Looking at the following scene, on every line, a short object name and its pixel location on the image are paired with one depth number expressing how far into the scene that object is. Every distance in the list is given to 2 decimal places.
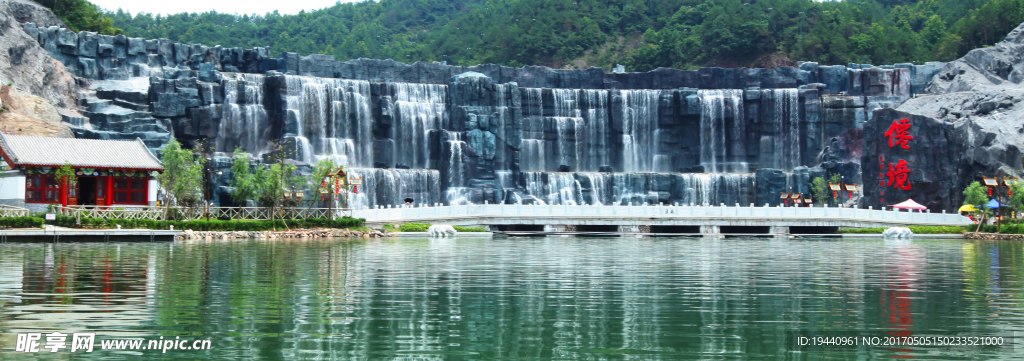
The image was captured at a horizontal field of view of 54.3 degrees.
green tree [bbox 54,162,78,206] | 53.41
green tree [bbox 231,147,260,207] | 62.41
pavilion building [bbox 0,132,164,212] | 53.78
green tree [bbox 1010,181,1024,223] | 62.31
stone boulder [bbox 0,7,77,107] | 73.31
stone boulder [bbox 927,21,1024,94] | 84.88
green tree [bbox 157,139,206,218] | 58.59
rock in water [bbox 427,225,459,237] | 57.76
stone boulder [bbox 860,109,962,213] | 75.50
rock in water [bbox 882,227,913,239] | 59.03
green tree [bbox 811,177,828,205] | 81.94
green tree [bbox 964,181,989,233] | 64.44
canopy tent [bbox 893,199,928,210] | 69.75
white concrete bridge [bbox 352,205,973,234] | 63.09
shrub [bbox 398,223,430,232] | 59.28
